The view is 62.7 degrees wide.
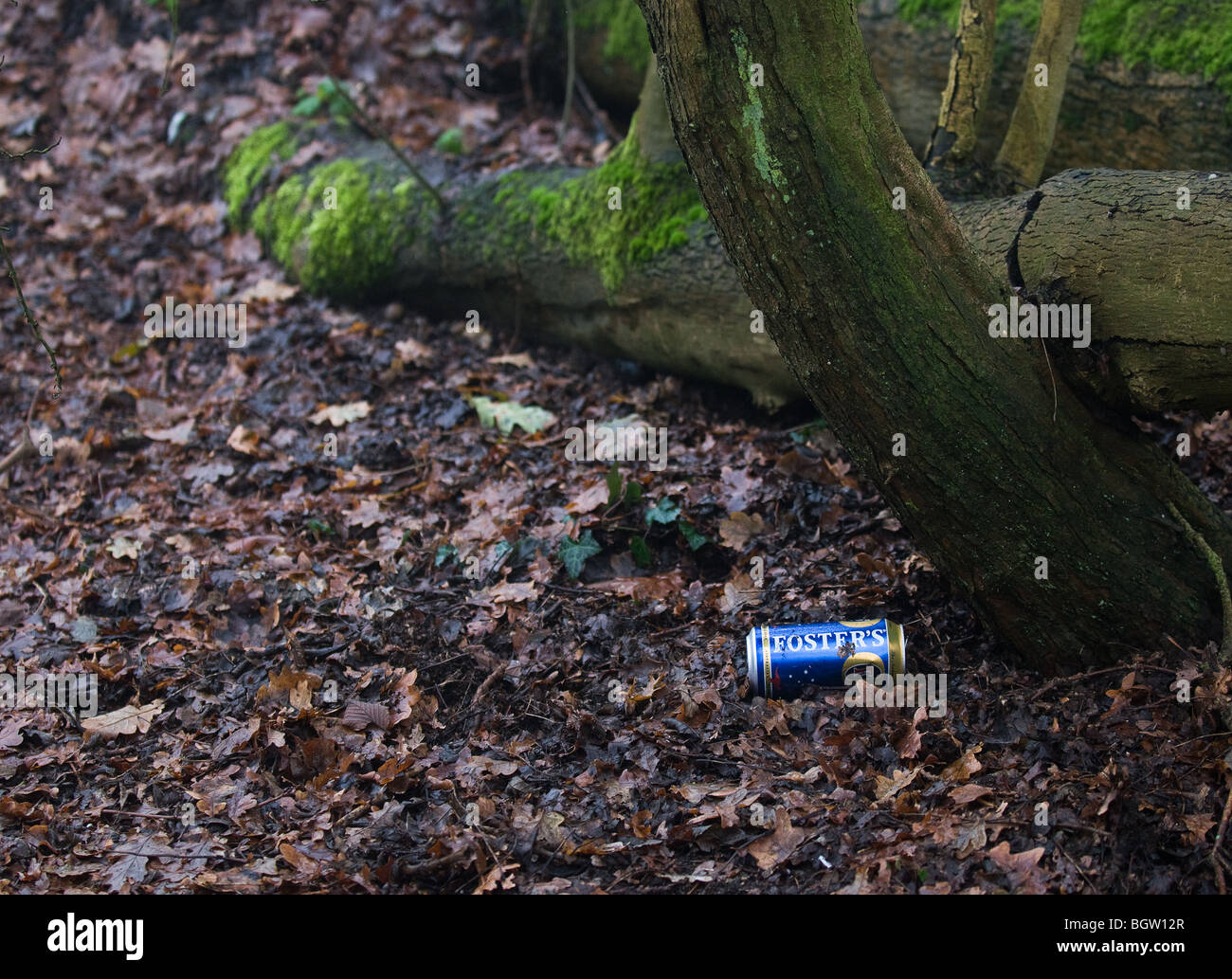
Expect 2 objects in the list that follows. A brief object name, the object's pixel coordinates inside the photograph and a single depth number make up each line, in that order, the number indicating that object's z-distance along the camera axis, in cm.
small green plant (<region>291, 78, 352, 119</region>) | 841
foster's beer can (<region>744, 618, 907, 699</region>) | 392
